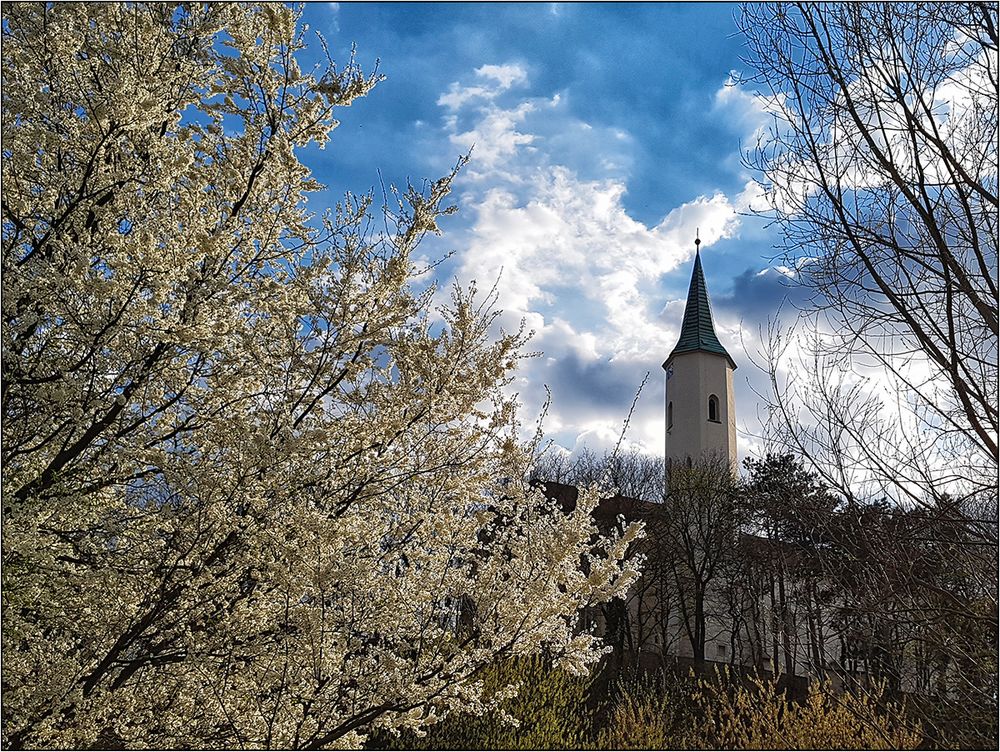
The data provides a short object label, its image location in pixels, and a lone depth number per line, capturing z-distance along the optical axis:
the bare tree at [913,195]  3.14
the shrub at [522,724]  6.88
